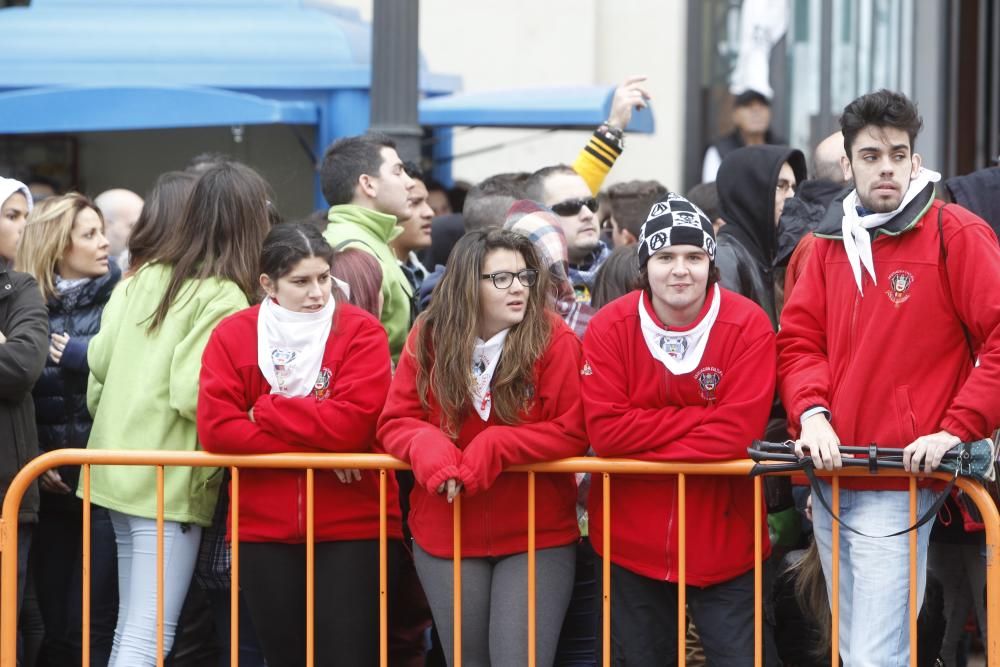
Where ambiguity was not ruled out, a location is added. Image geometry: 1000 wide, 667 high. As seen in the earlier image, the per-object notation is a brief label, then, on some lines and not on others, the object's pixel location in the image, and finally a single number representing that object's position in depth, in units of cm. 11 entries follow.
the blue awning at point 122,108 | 1608
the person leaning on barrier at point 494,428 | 936
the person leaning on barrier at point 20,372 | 1023
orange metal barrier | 897
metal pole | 1321
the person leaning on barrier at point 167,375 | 1011
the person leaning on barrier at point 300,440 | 959
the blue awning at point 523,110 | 1773
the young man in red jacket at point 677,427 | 914
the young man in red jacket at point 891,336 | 871
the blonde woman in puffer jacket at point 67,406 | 1100
